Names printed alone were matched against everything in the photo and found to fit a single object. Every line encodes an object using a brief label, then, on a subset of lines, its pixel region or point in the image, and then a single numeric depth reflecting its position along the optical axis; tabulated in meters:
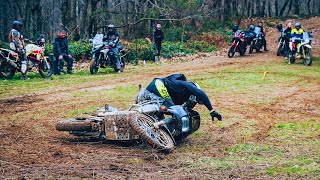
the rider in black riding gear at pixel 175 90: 8.57
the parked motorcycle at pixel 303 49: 21.06
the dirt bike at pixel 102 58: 19.92
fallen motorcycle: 7.95
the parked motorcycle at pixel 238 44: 24.88
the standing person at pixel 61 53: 19.81
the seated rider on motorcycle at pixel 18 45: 17.67
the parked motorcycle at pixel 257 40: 26.77
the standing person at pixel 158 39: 25.05
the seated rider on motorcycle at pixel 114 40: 20.22
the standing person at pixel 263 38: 26.98
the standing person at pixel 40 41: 20.24
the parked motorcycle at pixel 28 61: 17.75
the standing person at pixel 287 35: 23.34
